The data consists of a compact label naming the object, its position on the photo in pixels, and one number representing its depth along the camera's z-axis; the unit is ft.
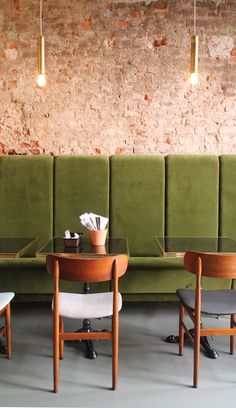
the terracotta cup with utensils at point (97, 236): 9.01
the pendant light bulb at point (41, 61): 9.95
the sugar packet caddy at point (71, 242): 8.86
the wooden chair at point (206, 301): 7.01
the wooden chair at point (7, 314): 7.94
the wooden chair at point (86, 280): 6.77
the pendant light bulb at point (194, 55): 10.08
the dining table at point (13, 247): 8.23
